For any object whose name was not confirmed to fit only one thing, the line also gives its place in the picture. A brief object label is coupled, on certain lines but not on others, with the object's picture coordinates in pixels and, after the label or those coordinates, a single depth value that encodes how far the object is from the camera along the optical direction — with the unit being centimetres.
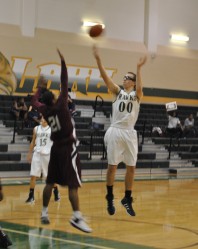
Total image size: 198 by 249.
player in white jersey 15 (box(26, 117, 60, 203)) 1212
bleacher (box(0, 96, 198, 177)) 1927
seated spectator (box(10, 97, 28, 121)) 2062
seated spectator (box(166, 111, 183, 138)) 2358
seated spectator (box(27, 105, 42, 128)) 1998
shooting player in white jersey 907
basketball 834
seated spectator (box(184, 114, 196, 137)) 2477
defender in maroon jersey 754
